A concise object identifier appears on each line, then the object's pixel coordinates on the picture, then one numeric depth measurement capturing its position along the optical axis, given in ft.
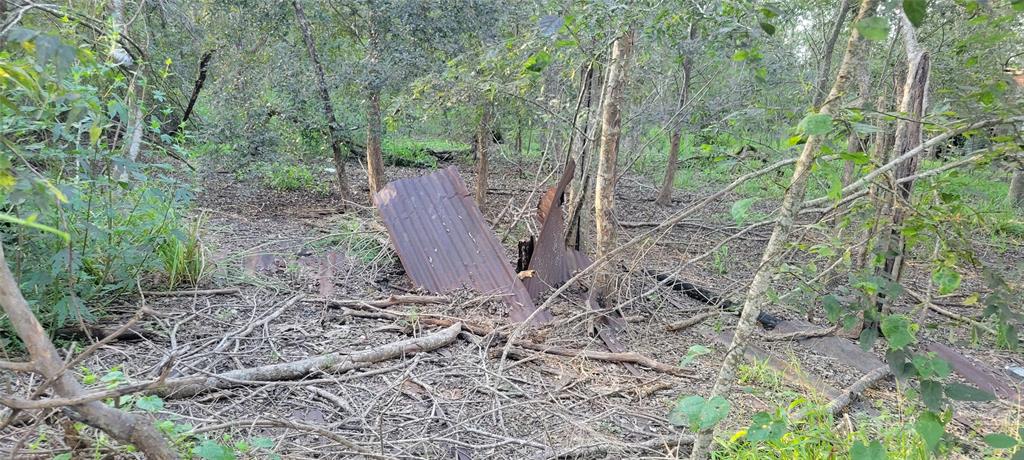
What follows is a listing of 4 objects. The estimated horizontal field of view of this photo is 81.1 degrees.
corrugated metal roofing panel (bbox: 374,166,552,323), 14.16
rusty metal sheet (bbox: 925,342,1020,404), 13.17
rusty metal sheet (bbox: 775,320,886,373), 13.77
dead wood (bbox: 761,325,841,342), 14.74
